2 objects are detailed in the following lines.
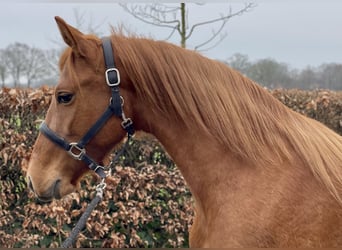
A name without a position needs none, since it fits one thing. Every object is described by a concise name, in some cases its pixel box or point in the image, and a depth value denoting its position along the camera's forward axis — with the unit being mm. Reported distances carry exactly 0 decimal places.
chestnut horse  1818
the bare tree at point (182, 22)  5766
